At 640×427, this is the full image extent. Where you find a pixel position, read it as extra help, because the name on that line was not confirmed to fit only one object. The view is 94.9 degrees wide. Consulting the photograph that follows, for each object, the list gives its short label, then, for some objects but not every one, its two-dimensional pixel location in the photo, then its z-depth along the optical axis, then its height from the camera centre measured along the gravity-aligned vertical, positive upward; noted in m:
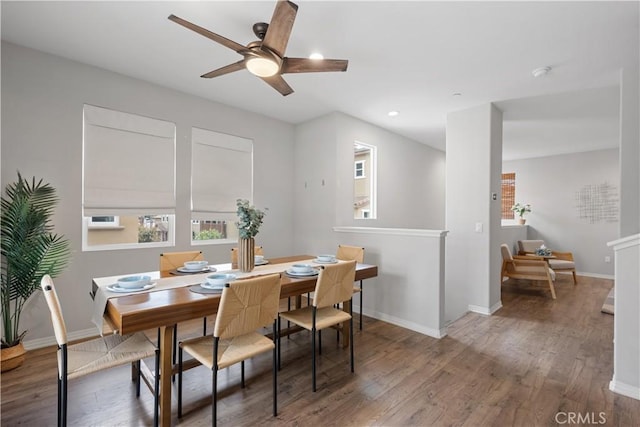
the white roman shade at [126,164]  3.15 +0.59
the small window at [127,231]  3.24 -0.20
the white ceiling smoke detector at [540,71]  3.01 +1.51
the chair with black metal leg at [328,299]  2.28 -0.69
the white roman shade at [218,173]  3.95 +0.60
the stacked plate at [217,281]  2.03 -0.47
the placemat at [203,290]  1.94 -0.51
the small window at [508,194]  7.87 +0.61
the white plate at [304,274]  2.49 -0.50
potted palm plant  2.49 -0.35
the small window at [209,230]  4.01 -0.21
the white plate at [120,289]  1.90 -0.49
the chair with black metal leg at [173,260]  2.68 -0.44
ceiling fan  1.76 +1.13
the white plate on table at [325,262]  3.01 -0.48
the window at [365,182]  5.34 +0.63
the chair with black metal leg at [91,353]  1.53 -0.84
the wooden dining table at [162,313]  1.57 -0.56
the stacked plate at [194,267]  2.57 -0.47
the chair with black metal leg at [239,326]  1.72 -0.69
